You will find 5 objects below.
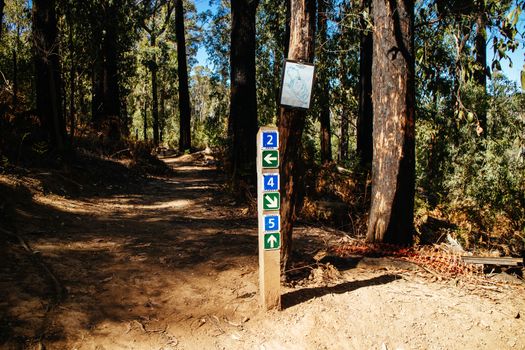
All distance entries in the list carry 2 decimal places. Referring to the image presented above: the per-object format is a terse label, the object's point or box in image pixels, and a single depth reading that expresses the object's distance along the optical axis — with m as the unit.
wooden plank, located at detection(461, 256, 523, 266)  4.59
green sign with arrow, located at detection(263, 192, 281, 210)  3.42
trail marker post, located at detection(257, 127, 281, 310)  3.41
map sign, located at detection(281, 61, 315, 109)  3.64
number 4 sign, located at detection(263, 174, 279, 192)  3.41
